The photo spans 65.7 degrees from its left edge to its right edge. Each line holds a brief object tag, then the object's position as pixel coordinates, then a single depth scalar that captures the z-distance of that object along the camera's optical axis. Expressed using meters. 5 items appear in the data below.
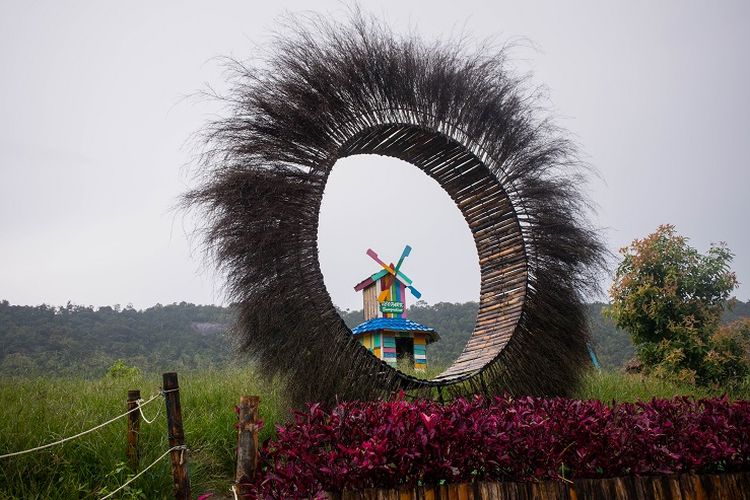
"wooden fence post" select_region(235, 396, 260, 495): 2.36
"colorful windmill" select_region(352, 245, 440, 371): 7.99
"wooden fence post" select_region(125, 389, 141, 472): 2.91
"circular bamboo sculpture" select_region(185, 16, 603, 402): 3.36
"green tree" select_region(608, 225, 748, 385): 7.27
